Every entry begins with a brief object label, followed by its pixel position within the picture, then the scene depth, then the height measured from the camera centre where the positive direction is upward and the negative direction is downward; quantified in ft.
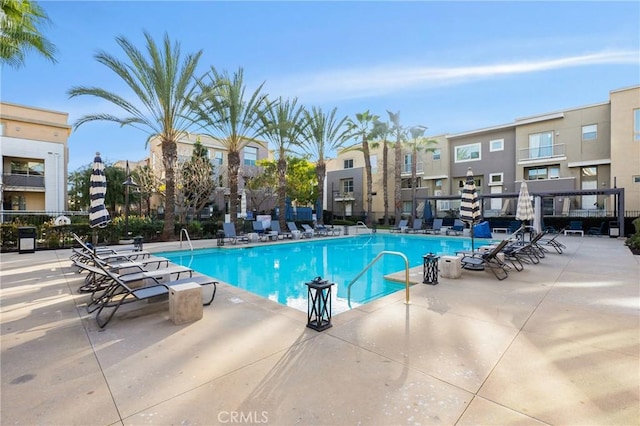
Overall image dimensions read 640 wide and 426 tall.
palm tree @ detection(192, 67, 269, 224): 50.46 +17.64
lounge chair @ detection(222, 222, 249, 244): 50.21 -4.17
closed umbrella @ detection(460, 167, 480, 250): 30.48 +0.53
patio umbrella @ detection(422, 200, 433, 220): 84.94 -1.04
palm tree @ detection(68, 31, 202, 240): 43.24 +18.20
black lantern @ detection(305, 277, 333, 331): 13.26 -4.54
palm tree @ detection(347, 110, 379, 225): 89.25 +24.42
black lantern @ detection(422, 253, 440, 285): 21.67 -4.49
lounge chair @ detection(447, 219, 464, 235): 65.92 -4.74
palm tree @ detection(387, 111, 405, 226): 90.89 +17.23
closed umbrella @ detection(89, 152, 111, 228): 25.80 +1.38
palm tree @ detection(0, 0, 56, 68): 26.08 +16.58
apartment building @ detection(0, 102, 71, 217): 73.36 +13.32
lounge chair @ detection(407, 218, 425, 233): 71.18 -4.54
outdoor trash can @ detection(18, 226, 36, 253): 36.70 -3.58
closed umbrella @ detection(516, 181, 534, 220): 40.75 -0.01
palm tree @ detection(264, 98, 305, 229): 62.39 +16.72
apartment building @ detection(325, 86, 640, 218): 67.41 +13.73
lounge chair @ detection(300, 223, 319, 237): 62.13 -4.84
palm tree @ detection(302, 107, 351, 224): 74.18 +18.84
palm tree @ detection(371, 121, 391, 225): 90.68 +22.71
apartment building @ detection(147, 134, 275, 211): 90.00 +16.87
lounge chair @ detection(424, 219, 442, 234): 67.82 -4.52
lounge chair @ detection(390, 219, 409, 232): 73.10 -4.35
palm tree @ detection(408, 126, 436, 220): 92.10 +21.62
